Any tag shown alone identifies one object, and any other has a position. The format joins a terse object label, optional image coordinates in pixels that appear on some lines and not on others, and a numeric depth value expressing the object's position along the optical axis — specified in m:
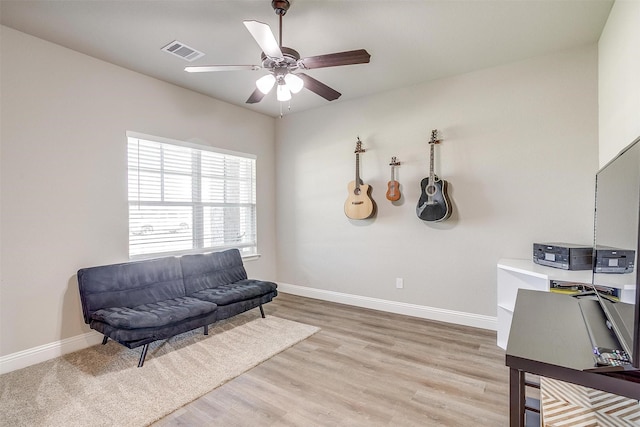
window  3.33
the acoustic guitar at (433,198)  3.35
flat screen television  1.03
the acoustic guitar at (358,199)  3.90
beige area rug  1.92
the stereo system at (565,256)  2.45
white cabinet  2.42
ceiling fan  1.93
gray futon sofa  2.50
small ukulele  3.71
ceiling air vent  2.75
